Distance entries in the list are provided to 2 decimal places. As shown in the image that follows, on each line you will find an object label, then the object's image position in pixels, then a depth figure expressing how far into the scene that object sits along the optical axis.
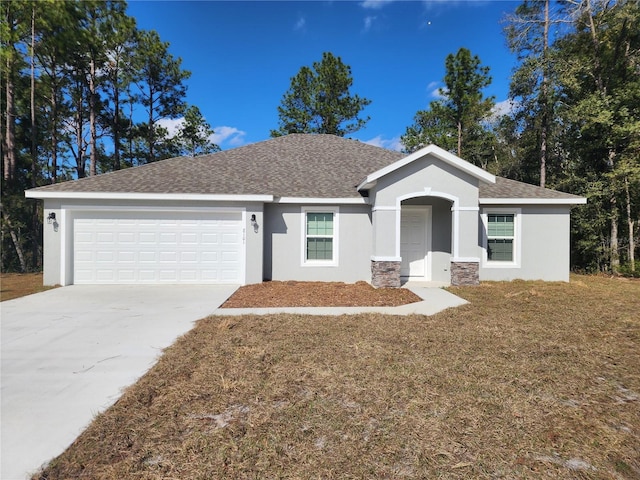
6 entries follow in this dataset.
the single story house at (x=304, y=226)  9.41
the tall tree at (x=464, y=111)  23.62
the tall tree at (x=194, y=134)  24.95
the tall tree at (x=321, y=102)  24.38
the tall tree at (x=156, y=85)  21.31
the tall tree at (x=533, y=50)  14.59
